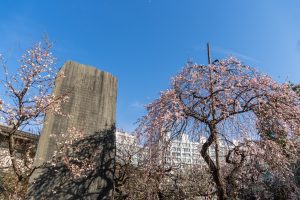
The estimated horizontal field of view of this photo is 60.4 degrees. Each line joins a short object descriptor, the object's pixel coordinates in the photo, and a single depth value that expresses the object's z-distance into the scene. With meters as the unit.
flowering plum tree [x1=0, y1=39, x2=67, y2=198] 5.80
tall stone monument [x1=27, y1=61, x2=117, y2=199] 6.85
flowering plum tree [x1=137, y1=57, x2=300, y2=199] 6.29
